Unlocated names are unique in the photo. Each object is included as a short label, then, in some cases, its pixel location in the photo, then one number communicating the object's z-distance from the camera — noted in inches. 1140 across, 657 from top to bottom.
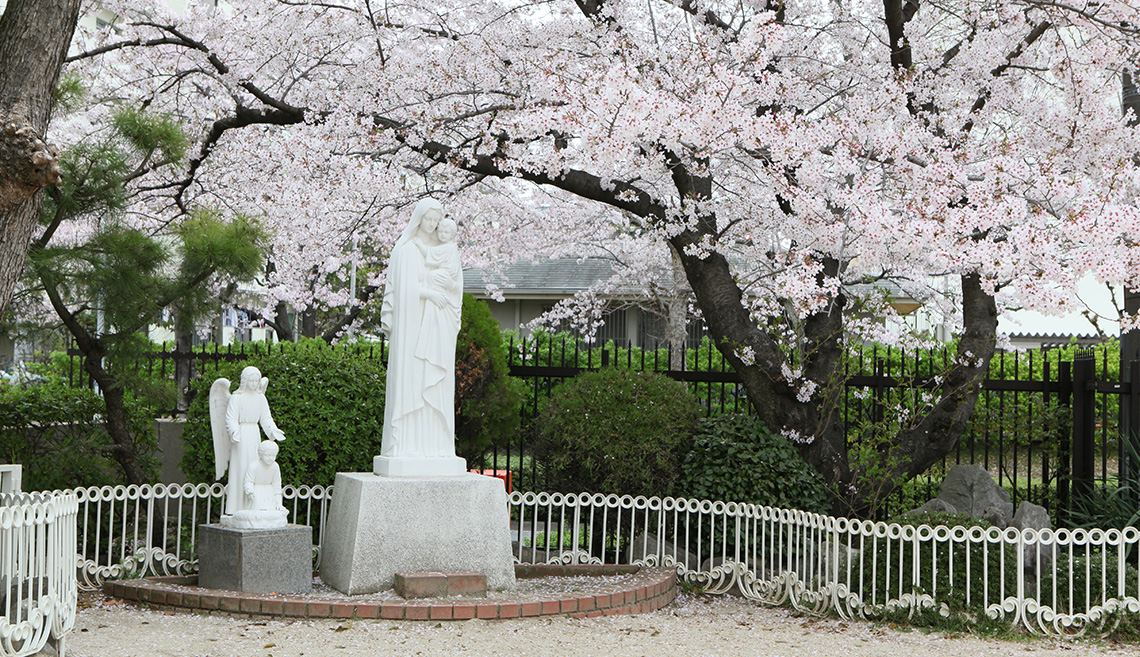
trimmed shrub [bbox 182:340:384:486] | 315.0
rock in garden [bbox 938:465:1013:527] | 325.7
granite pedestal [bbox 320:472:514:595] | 263.4
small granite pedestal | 258.7
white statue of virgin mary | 281.4
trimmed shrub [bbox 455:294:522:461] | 352.2
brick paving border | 245.0
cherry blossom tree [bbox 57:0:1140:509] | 294.0
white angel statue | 269.6
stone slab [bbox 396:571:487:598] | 259.3
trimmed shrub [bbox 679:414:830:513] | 316.8
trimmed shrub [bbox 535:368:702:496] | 321.4
